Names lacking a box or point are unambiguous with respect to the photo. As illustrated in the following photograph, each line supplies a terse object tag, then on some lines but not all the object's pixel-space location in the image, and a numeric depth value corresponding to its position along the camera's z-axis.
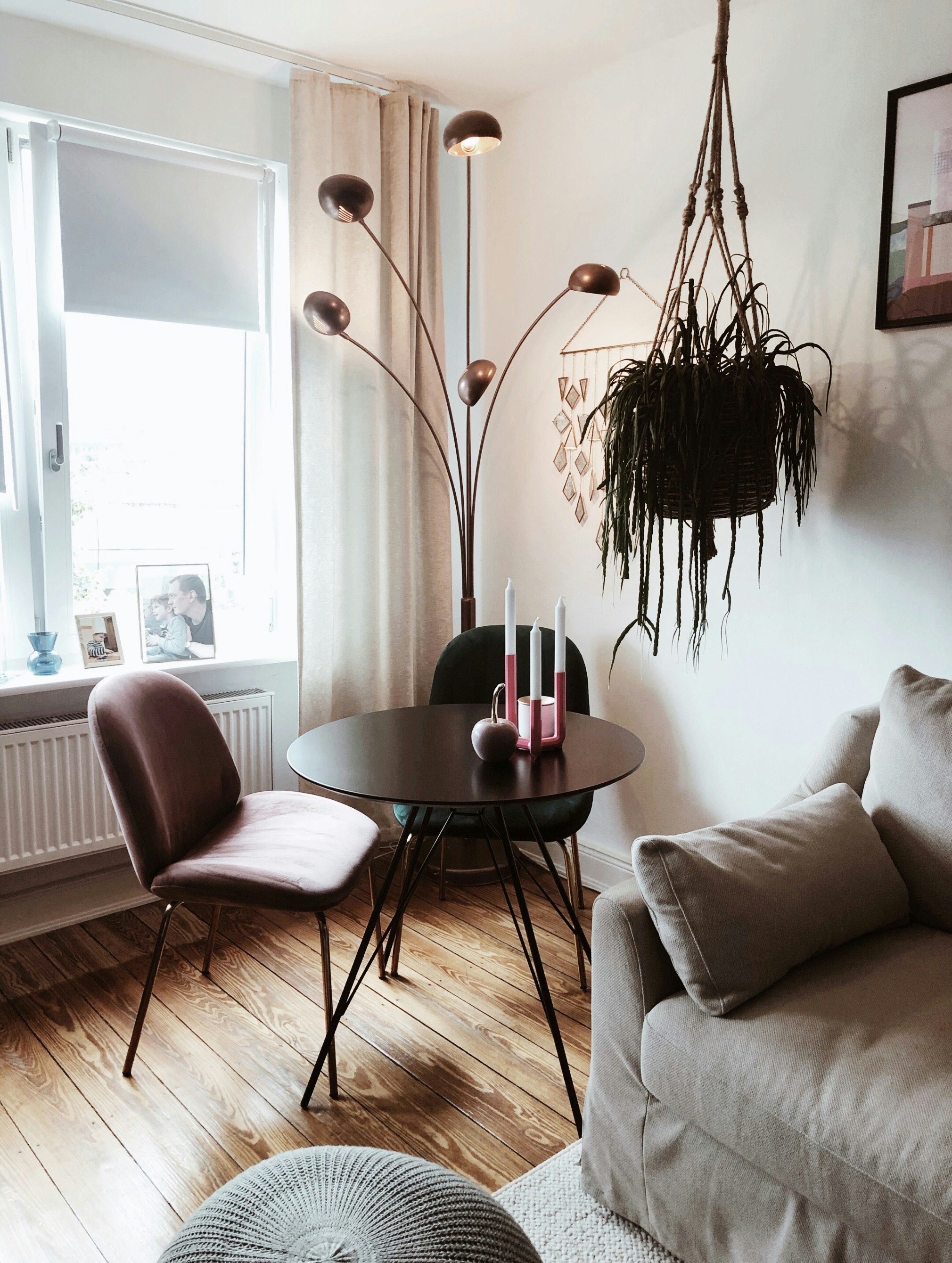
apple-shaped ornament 1.96
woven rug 1.59
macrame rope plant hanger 2.05
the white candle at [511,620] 2.01
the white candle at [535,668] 2.04
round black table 1.79
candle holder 2.03
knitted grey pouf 1.10
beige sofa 1.24
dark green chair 2.73
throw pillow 1.48
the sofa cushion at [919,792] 1.71
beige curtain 2.92
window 2.66
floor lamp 2.39
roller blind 2.67
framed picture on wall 2.11
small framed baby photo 2.78
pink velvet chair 1.99
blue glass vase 2.66
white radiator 2.54
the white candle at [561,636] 2.02
